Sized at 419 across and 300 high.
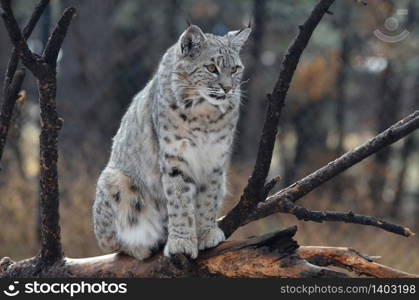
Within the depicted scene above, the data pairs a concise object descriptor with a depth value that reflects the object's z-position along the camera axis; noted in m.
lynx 6.93
